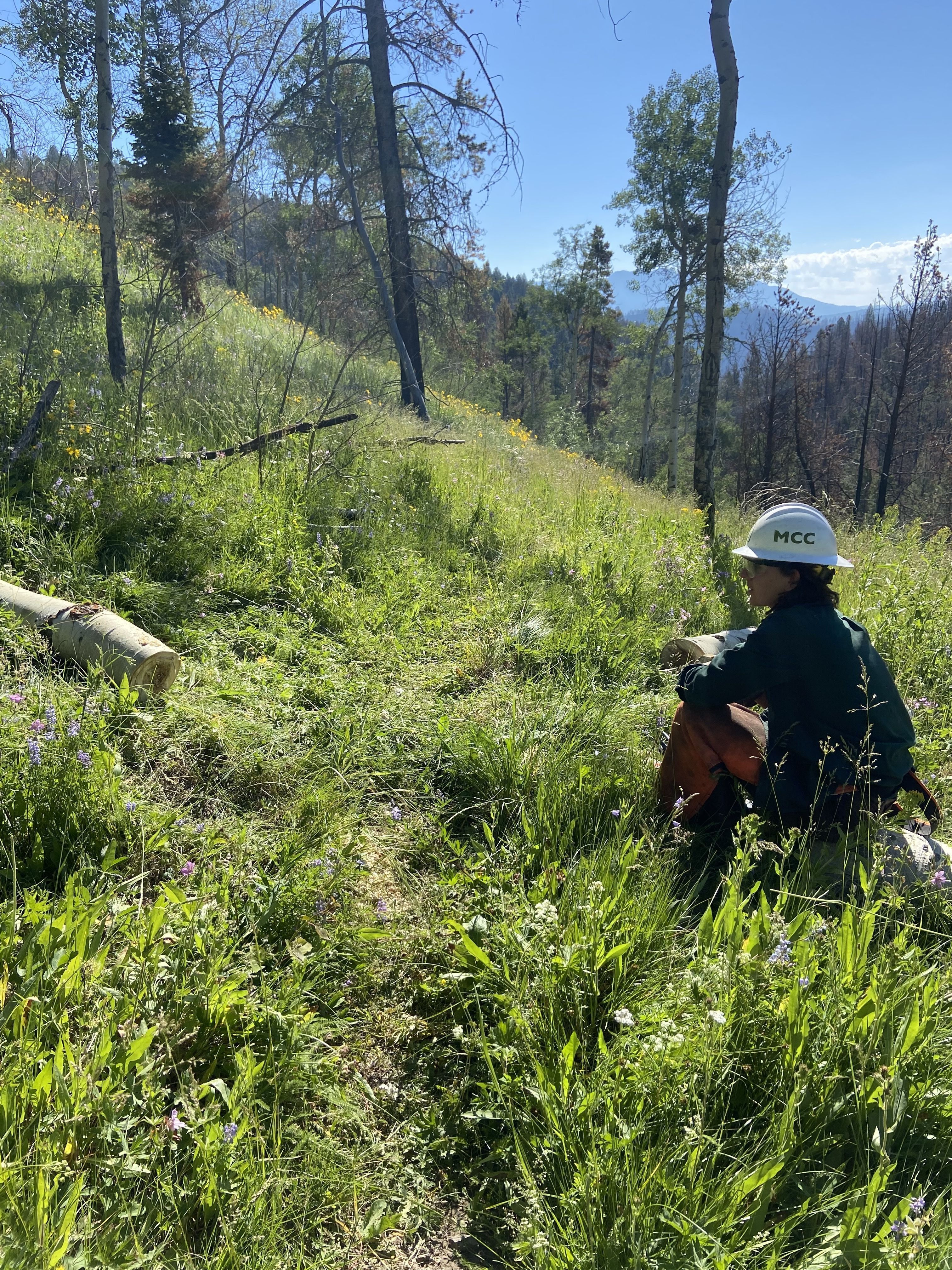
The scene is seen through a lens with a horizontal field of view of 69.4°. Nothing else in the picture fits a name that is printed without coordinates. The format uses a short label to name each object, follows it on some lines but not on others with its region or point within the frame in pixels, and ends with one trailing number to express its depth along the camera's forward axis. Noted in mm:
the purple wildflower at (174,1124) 1592
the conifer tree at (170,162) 12828
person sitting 2613
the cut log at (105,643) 3230
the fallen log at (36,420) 4695
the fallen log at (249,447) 5430
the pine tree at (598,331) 38188
